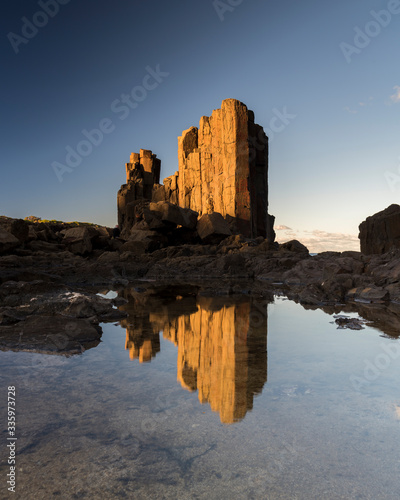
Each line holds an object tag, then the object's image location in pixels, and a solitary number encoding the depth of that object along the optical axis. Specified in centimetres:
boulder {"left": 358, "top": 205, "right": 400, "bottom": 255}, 1202
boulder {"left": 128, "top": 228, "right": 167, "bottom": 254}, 1898
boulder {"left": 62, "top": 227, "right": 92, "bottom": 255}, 1845
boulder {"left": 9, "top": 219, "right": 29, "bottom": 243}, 1628
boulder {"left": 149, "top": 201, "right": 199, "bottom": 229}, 2016
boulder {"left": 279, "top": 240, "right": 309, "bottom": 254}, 1858
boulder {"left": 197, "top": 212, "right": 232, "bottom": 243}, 2016
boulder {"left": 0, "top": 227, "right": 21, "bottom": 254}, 1372
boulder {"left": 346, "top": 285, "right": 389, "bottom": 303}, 715
